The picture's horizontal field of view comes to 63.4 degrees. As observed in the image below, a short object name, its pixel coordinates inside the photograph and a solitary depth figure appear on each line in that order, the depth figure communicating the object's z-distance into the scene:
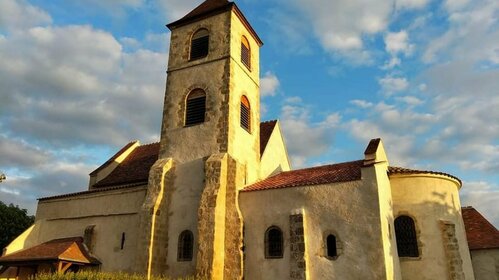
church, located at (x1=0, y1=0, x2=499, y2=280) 16.23
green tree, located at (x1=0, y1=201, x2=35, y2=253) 35.97
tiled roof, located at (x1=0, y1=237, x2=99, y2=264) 18.64
